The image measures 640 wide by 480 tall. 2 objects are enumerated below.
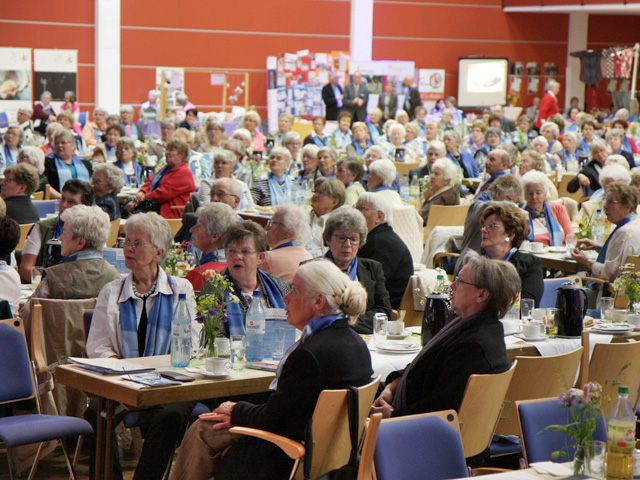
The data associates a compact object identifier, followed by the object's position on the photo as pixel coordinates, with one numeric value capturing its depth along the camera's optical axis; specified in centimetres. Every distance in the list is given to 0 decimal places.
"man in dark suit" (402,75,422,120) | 1941
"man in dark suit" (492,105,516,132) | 1770
